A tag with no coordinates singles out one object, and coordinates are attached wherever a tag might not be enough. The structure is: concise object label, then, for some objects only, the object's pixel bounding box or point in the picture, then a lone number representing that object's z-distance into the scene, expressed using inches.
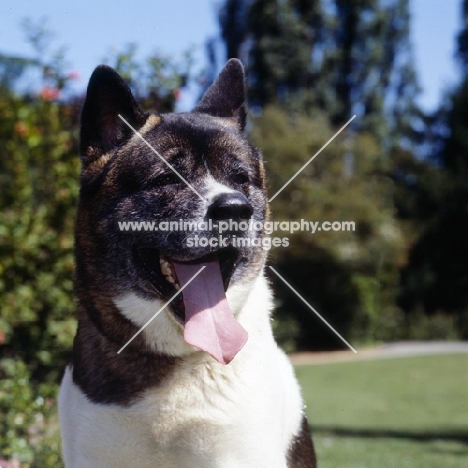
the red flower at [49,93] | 219.3
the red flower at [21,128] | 216.8
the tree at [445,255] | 979.3
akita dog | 100.0
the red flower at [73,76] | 218.1
